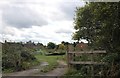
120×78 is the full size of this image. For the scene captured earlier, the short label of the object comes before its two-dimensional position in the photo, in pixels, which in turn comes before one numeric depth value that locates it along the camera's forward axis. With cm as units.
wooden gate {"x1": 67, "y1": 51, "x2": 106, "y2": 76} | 359
